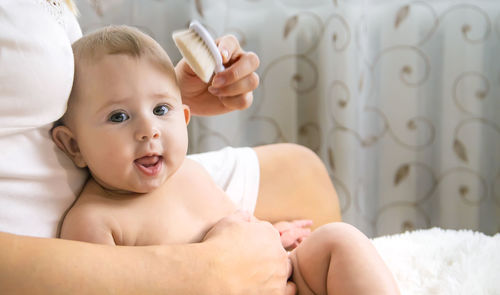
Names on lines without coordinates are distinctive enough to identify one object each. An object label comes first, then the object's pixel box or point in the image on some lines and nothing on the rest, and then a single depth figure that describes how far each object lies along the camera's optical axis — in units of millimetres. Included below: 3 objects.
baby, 711
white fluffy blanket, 796
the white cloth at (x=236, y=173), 1055
